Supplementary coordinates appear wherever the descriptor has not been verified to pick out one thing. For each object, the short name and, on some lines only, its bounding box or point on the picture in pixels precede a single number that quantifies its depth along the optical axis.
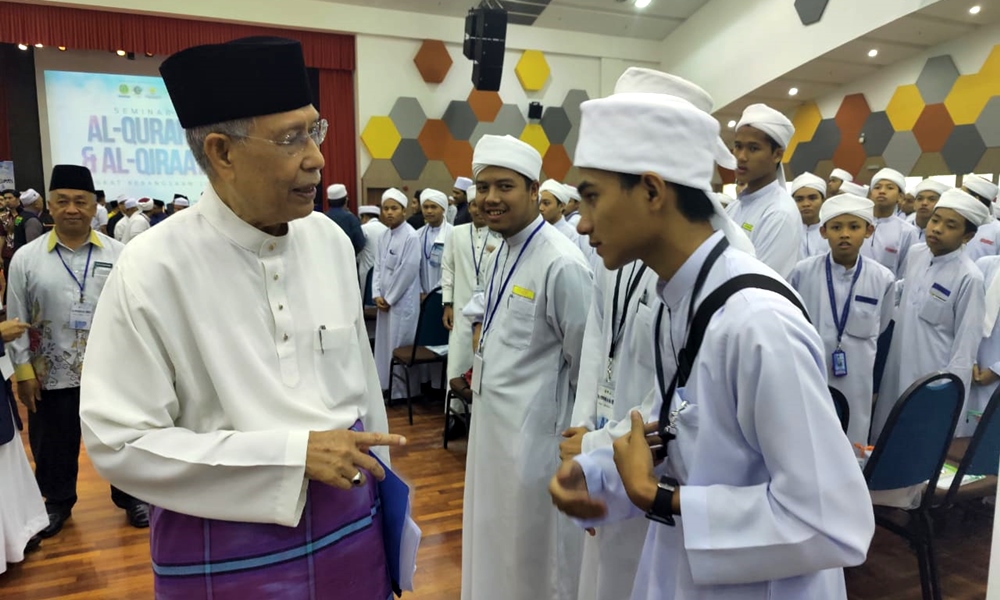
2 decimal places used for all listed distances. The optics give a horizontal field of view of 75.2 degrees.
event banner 11.15
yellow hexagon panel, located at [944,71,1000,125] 9.15
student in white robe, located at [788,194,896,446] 3.66
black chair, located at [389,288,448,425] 4.97
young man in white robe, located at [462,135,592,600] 2.29
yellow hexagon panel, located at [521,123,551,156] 12.55
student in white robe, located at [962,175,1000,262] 5.27
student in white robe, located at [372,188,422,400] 5.82
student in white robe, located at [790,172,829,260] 5.86
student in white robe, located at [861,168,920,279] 6.00
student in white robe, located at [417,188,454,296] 6.27
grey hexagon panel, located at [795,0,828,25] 10.12
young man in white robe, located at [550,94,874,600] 0.96
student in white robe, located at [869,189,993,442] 3.74
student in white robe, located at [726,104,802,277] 3.10
